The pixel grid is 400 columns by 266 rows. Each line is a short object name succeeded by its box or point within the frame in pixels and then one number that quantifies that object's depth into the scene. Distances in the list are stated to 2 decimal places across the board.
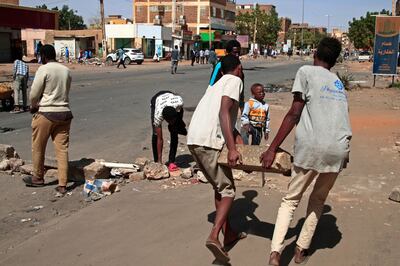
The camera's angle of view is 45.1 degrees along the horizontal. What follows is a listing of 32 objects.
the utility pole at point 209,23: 67.78
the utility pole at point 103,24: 43.91
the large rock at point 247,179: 6.16
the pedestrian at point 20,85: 13.35
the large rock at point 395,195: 5.45
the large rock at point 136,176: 6.46
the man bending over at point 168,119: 6.38
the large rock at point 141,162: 6.81
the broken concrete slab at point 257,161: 3.78
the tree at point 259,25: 98.62
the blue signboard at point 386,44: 22.23
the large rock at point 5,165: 7.01
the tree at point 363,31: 71.31
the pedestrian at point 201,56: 51.98
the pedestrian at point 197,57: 53.34
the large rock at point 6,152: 7.23
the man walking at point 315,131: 3.53
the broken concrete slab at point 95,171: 6.41
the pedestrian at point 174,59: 30.37
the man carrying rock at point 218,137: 3.77
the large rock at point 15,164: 6.99
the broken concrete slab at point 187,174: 6.41
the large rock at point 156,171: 6.38
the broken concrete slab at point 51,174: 6.76
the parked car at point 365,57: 72.38
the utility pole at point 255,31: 92.21
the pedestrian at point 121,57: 39.06
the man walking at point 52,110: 5.86
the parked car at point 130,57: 44.84
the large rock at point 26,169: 6.74
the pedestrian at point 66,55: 45.82
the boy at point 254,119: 6.45
